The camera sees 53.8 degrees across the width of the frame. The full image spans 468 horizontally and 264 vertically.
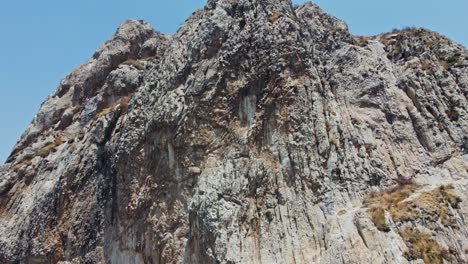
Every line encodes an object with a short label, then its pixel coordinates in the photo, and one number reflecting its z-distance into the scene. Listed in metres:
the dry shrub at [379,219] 22.33
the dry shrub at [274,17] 34.50
